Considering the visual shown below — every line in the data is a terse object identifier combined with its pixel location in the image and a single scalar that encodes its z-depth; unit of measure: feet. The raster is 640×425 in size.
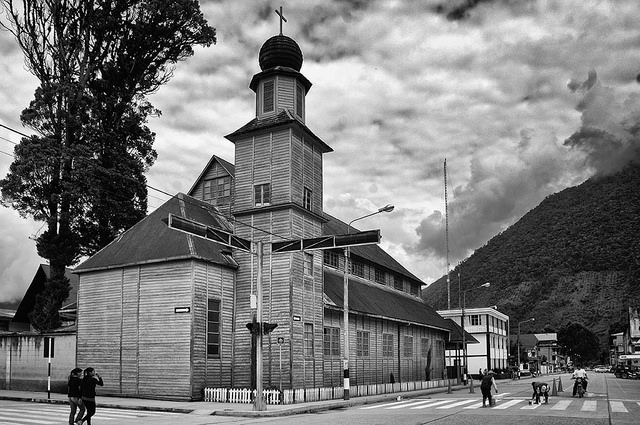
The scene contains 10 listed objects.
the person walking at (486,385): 90.27
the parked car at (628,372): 263.70
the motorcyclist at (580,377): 114.01
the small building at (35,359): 110.63
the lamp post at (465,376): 181.90
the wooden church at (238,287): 98.78
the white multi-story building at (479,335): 286.05
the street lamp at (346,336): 100.89
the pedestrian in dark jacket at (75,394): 58.95
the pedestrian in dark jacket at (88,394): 59.31
